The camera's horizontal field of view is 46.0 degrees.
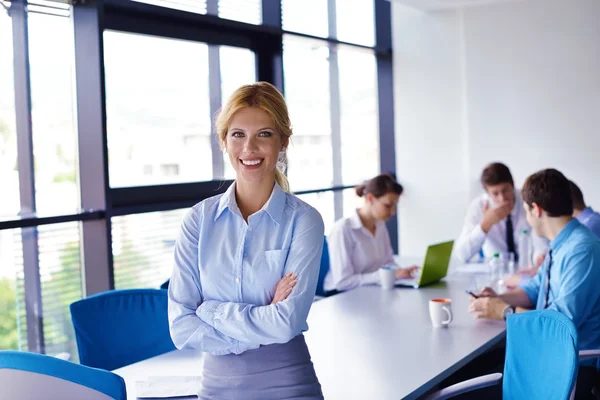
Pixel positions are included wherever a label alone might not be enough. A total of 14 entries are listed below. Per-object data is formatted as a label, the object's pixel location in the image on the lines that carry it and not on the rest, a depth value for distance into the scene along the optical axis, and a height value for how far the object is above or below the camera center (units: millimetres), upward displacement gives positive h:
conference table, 2342 -677
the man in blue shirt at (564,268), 2916 -427
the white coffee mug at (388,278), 3928 -583
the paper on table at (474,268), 4339 -613
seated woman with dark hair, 4172 -413
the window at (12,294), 3693 -571
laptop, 3877 -534
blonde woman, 1916 -265
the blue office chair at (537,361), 1981 -578
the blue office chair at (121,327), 2773 -587
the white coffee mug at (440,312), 3016 -602
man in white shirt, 4742 -364
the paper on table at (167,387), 2215 -666
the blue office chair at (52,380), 1615 -451
